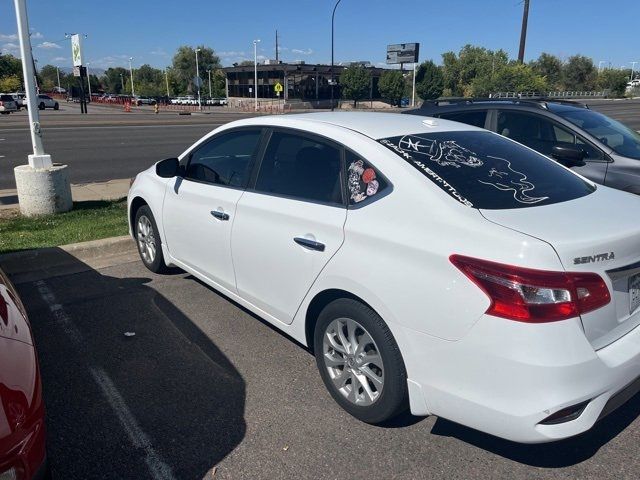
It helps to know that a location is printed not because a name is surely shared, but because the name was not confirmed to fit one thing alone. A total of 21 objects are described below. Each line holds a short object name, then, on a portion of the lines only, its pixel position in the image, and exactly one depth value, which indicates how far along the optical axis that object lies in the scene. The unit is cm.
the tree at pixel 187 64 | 11806
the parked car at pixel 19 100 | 5728
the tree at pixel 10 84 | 9062
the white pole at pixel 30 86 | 662
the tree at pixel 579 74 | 10431
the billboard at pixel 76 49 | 3147
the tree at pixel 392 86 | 7488
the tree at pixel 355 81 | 7200
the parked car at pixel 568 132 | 591
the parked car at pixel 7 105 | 4531
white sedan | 228
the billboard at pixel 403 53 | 8200
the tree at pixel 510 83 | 5269
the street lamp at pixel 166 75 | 11291
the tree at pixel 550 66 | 10194
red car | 189
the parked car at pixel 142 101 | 8300
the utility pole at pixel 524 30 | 3184
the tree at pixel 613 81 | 9594
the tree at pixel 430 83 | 8112
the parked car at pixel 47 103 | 6050
